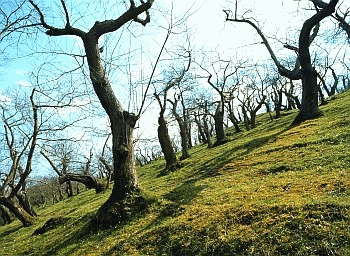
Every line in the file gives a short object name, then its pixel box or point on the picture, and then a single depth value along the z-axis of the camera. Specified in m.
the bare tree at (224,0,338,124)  18.33
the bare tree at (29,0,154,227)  11.91
